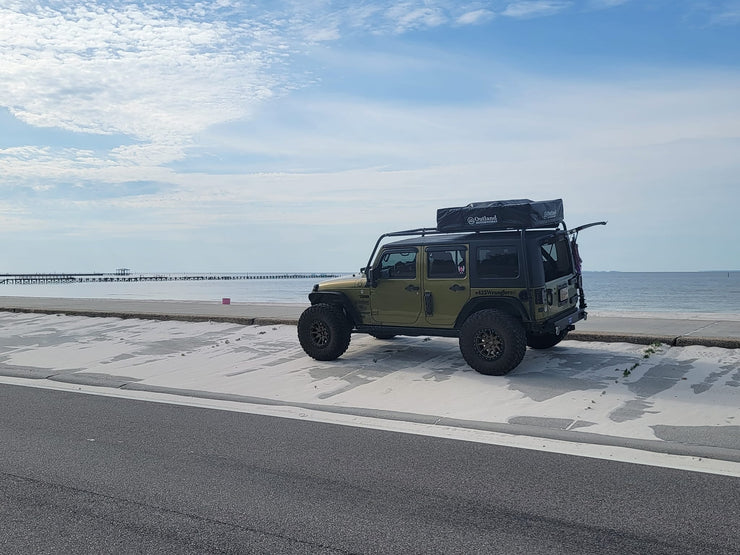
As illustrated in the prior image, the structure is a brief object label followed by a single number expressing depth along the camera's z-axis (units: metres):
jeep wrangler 9.80
